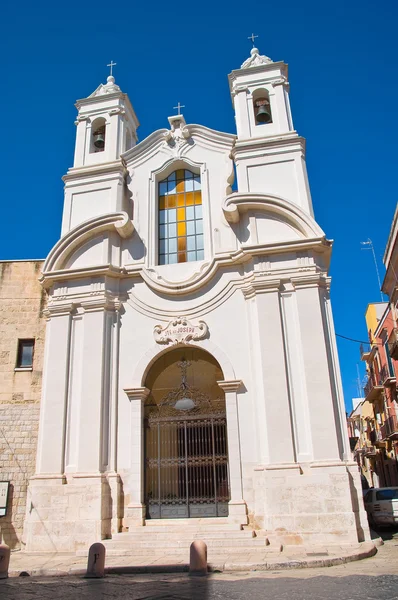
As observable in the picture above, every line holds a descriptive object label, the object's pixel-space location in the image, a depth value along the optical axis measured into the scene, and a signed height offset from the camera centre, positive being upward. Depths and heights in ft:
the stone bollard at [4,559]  30.36 -2.55
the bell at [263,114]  52.90 +37.35
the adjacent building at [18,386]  44.19 +10.99
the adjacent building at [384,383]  70.75 +19.18
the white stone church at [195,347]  38.65 +12.61
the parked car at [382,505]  48.06 -0.79
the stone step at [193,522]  38.17 -1.17
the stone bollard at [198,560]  27.99 -2.80
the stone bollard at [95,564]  28.48 -2.81
